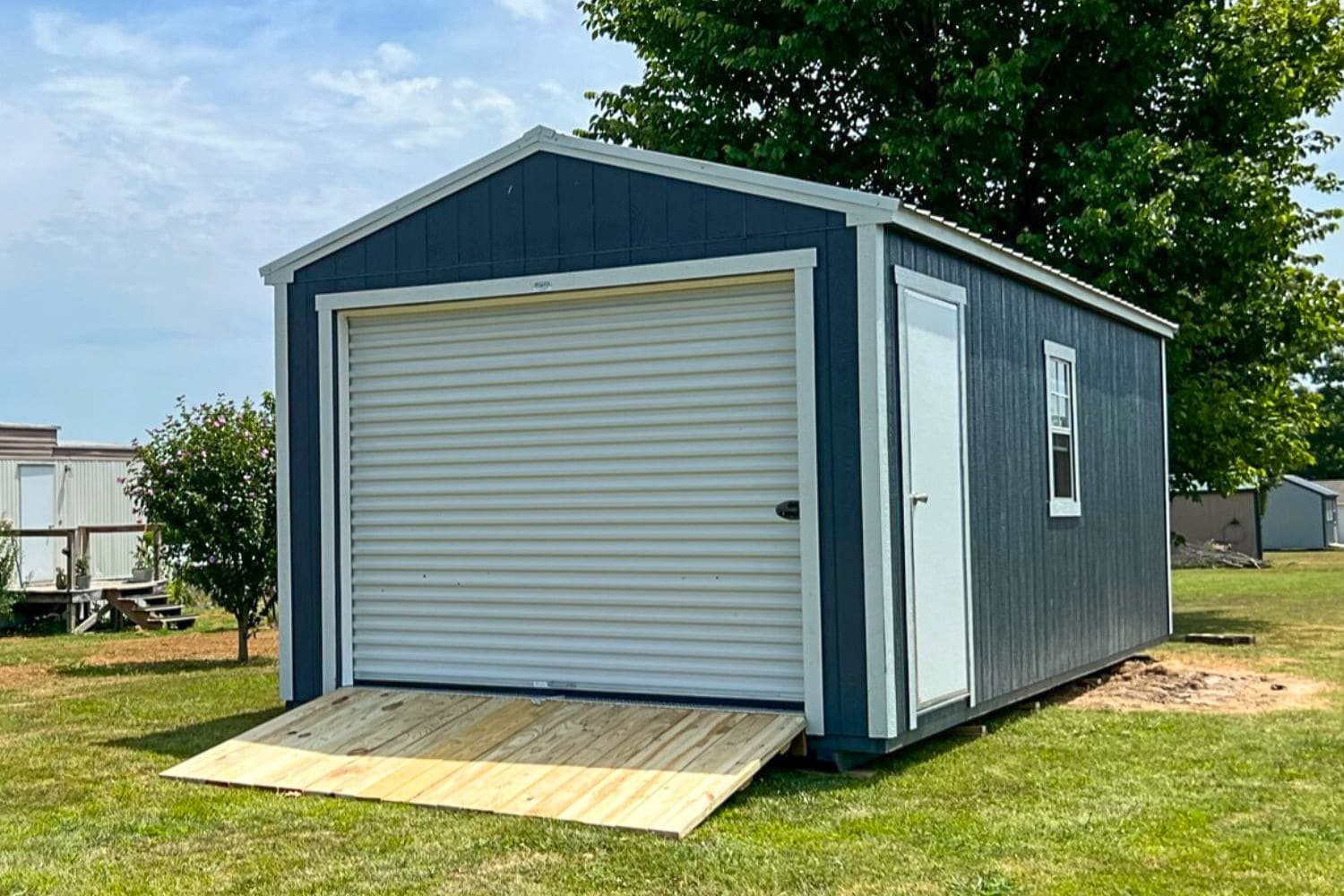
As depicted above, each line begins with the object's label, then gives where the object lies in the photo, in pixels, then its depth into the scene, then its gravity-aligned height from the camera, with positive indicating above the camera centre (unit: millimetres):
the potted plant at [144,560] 17516 -360
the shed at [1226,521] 31016 -138
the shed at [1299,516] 38438 -86
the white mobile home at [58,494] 20250 +558
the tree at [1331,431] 46188 +2583
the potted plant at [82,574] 17797 -509
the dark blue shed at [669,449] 7004 +390
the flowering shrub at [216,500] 12570 +261
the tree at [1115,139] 15211 +4214
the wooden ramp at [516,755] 6043 -1052
